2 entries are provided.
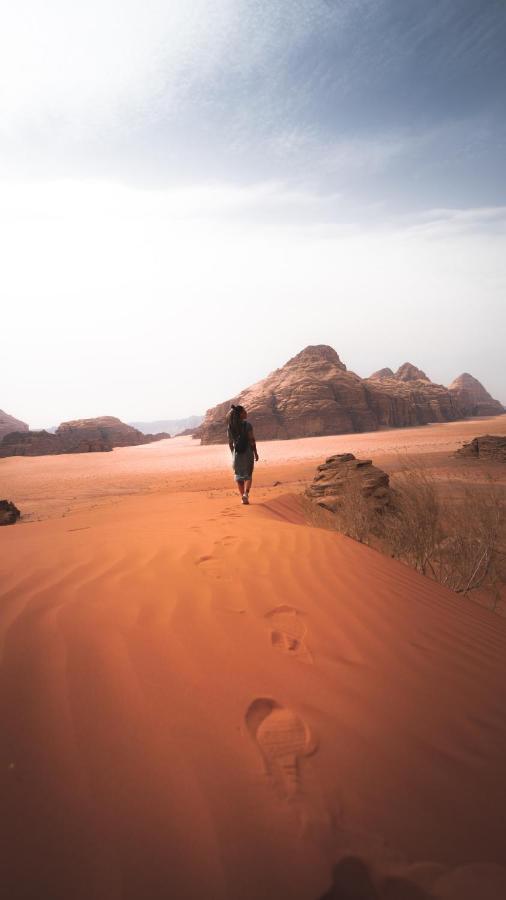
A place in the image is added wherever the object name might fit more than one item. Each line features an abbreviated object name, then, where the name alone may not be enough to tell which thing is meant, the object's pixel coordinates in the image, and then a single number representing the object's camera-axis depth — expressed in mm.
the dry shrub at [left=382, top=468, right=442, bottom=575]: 4559
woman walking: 6316
